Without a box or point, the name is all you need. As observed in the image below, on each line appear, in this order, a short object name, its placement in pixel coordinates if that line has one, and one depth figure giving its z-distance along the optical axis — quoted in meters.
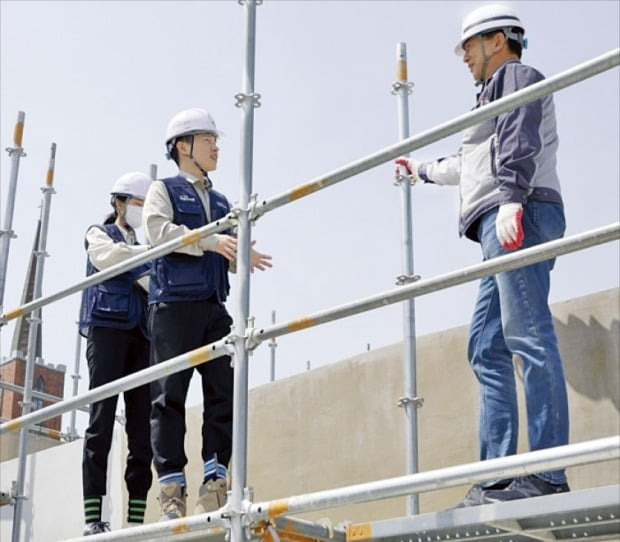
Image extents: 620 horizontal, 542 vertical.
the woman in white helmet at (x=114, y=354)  4.33
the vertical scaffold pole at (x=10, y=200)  5.20
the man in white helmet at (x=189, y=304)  3.80
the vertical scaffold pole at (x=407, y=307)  4.10
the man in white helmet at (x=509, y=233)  3.06
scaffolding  2.59
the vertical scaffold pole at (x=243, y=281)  3.16
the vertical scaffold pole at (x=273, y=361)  10.46
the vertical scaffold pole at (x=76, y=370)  10.96
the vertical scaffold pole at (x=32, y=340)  5.14
